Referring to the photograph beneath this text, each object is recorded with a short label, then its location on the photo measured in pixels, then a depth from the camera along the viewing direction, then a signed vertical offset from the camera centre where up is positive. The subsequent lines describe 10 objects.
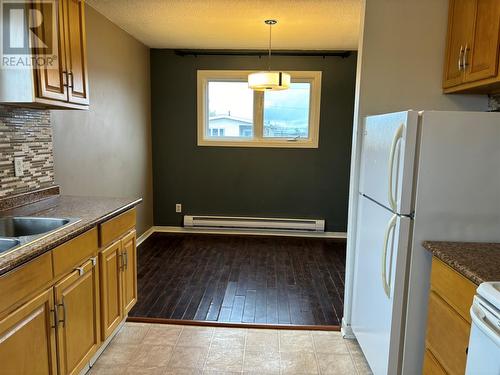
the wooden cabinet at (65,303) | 1.37 -0.74
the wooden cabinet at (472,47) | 1.87 +0.59
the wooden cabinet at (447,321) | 1.39 -0.69
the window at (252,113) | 4.83 +0.46
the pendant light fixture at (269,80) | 3.46 +0.64
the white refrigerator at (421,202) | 1.67 -0.23
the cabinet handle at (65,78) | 2.09 +0.37
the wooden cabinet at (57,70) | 1.83 +0.40
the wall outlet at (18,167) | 2.21 -0.16
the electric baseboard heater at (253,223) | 4.95 -1.02
